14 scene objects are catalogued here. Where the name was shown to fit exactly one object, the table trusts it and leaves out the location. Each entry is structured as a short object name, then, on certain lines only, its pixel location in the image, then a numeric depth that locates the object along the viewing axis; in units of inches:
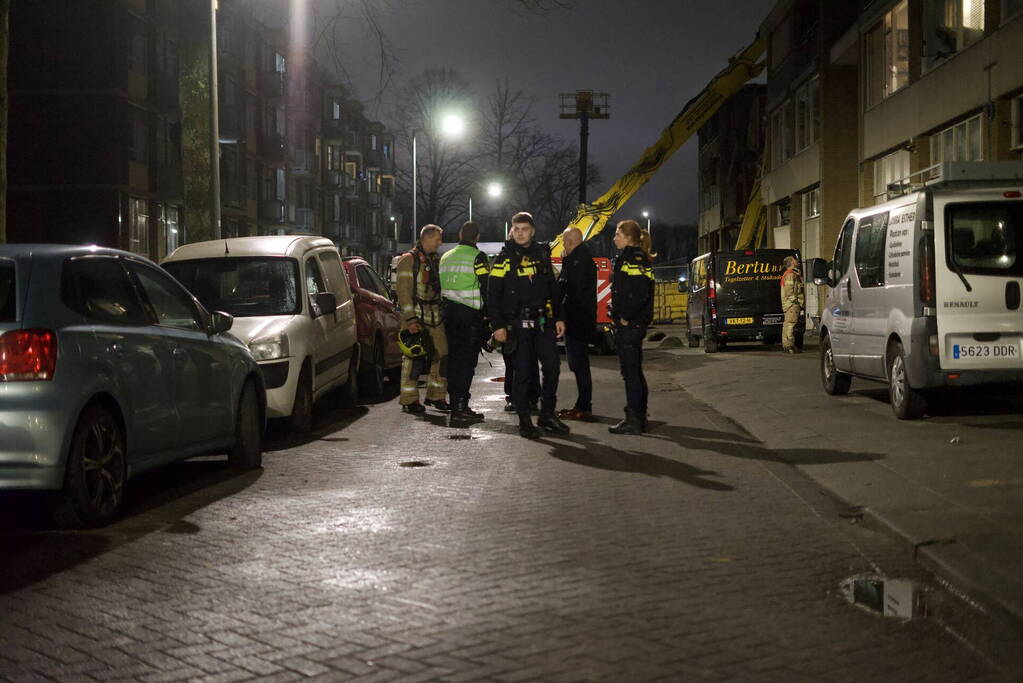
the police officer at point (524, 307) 418.3
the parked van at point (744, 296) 926.4
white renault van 417.7
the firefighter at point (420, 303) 493.7
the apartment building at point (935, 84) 743.1
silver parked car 244.5
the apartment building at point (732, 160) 2020.2
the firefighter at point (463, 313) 471.8
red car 583.2
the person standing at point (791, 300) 882.1
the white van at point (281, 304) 422.9
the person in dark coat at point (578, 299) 455.2
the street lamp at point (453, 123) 1546.5
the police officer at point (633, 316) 421.1
